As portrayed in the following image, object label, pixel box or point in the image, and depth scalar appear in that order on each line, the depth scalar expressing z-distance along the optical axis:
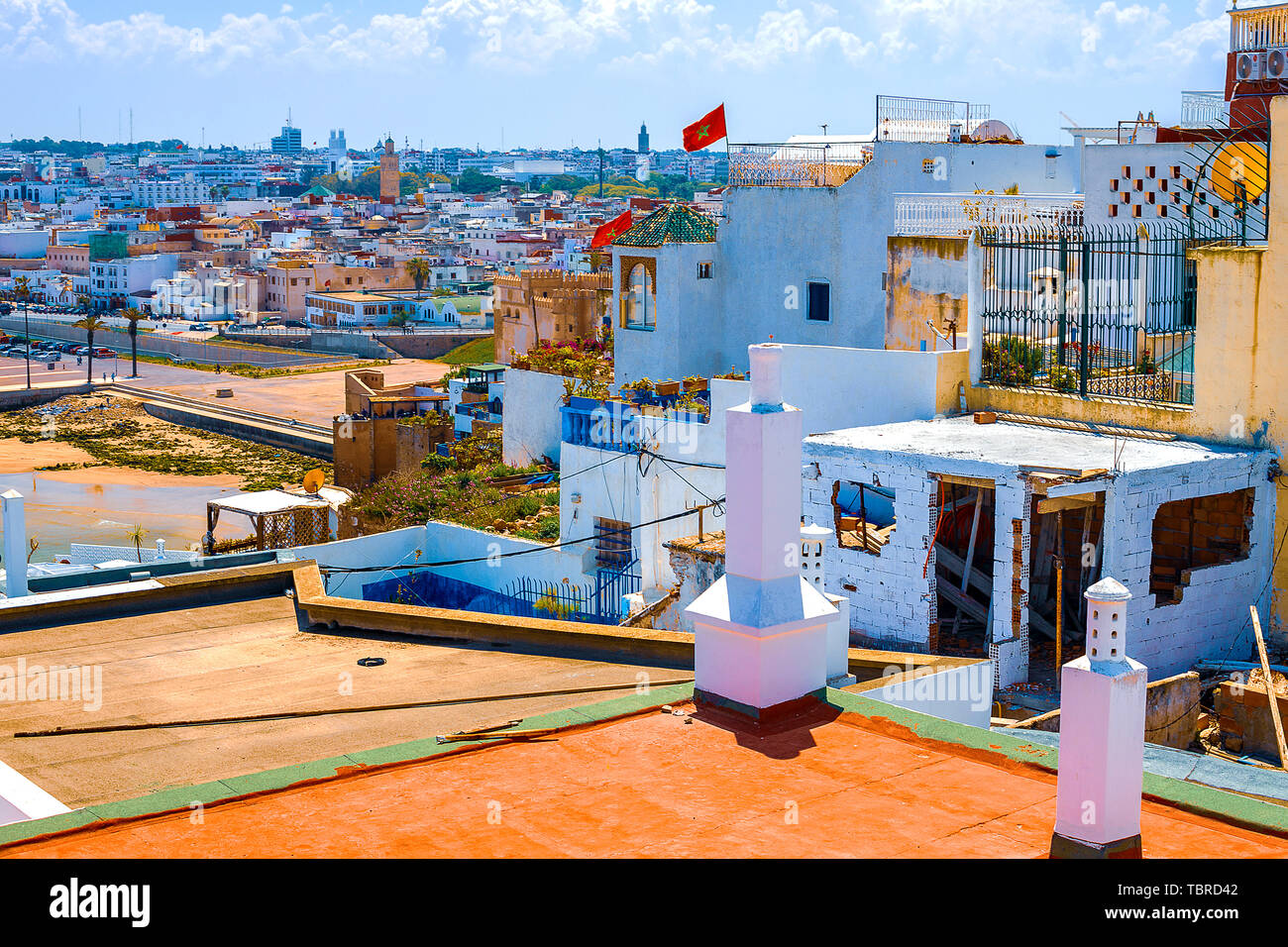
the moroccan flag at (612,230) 29.87
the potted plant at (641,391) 22.02
